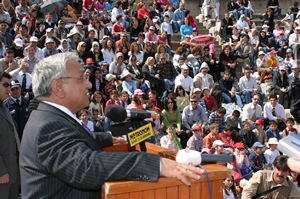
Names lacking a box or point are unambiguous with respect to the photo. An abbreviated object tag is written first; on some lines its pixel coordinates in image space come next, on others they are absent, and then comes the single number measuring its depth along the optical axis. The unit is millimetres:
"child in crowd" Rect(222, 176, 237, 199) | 6852
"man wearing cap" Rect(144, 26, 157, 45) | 14320
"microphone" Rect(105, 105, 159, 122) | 3053
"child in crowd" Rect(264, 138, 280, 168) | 9477
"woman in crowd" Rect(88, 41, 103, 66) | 12180
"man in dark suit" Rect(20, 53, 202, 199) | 2322
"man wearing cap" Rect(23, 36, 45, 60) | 10879
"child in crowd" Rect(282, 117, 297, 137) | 10741
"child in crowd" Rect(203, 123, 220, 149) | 9484
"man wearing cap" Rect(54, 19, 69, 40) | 12844
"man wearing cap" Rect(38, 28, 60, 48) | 12047
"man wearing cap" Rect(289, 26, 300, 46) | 15977
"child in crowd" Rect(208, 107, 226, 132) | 10641
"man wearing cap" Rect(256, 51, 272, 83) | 13636
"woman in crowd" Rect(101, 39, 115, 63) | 12430
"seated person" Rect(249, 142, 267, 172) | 9156
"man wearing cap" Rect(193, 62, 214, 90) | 12133
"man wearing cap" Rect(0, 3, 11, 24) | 12812
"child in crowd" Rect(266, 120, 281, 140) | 10656
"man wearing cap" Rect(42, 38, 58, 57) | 11367
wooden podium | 2387
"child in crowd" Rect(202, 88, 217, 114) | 11500
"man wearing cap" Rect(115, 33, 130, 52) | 12698
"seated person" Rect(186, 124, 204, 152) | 9398
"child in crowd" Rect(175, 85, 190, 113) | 11155
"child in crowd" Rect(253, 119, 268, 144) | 10492
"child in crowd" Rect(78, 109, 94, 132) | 9110
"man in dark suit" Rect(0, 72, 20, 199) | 4557
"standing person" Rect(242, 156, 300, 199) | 4965
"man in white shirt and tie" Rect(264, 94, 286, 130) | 11594
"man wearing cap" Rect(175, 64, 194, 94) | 11953
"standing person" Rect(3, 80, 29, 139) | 7879
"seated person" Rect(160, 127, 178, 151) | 9016
